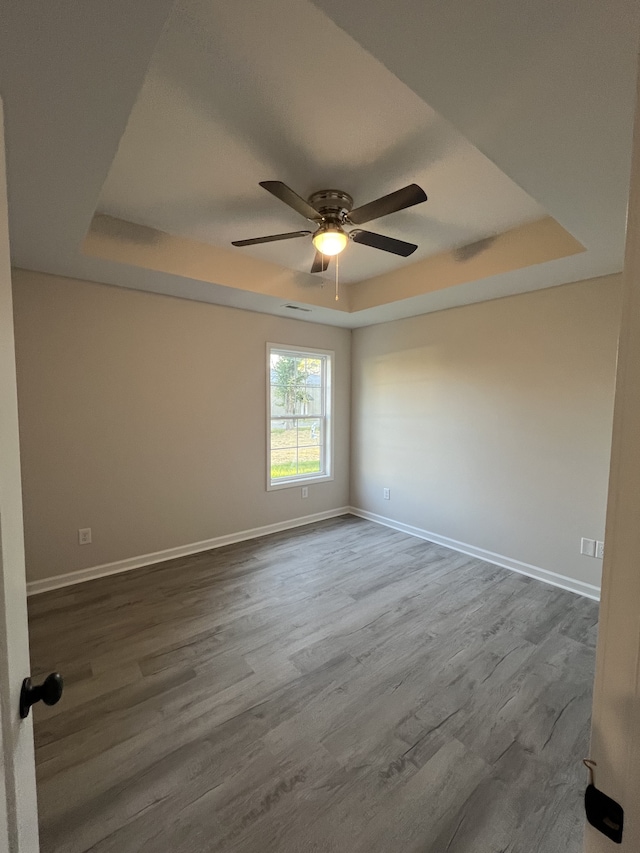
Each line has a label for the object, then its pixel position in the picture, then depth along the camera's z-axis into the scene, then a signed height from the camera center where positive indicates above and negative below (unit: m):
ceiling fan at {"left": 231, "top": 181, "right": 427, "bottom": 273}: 1.84 +0.98
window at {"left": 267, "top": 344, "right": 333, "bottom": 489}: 4.13 -0.20
